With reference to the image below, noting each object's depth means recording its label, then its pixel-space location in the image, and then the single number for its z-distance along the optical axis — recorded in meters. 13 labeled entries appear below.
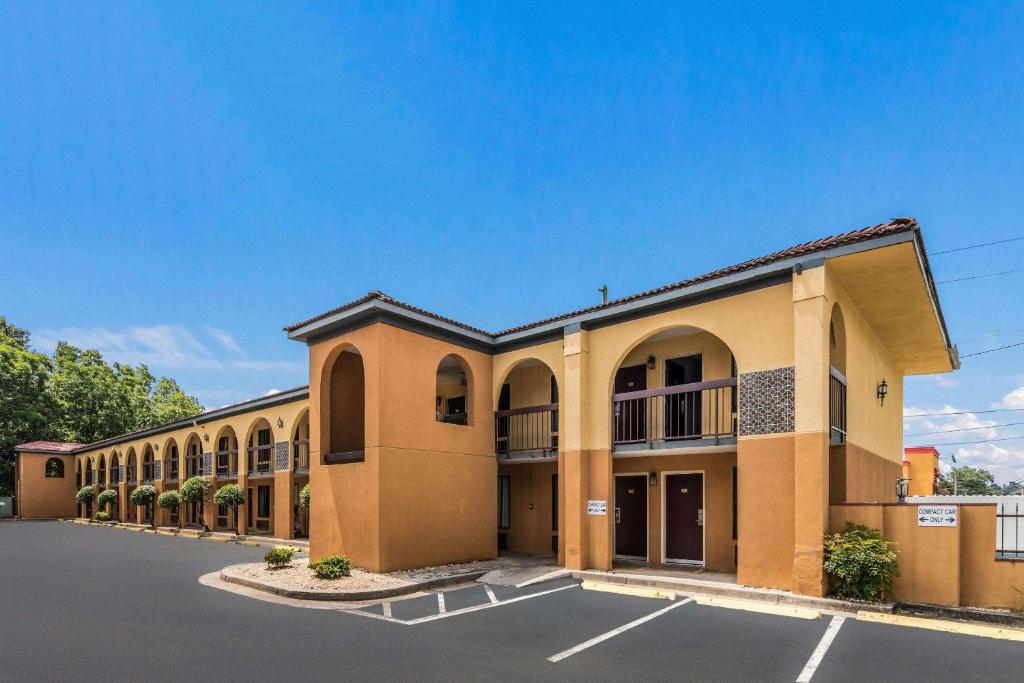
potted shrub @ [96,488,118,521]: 29.75
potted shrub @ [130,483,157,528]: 25.34
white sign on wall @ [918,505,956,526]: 8.06
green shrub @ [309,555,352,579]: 10.24
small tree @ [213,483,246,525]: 20.16
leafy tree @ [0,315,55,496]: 37.88
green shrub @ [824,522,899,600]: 8.14
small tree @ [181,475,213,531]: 21.94
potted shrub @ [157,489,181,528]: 23.62
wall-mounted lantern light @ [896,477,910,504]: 12.01
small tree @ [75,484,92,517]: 31.97
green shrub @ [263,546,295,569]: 11.77
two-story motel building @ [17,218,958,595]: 9.16
